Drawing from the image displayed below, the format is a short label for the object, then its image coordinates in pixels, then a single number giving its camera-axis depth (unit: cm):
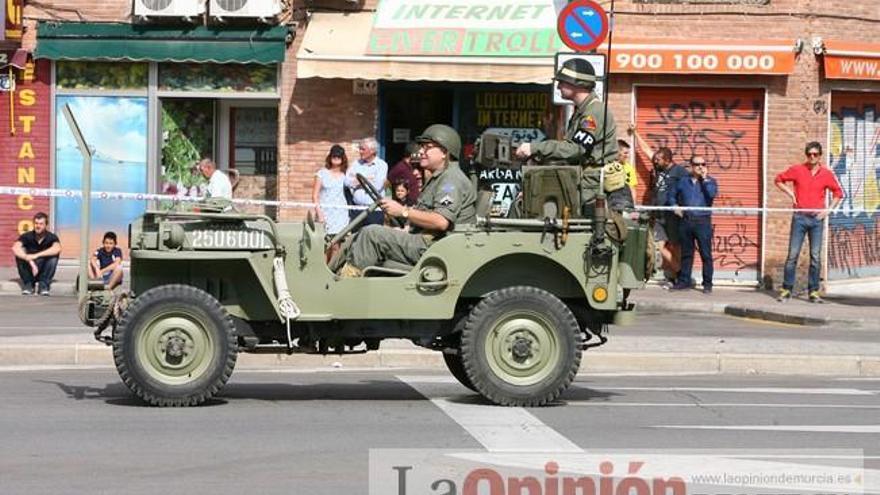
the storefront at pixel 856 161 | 2223
